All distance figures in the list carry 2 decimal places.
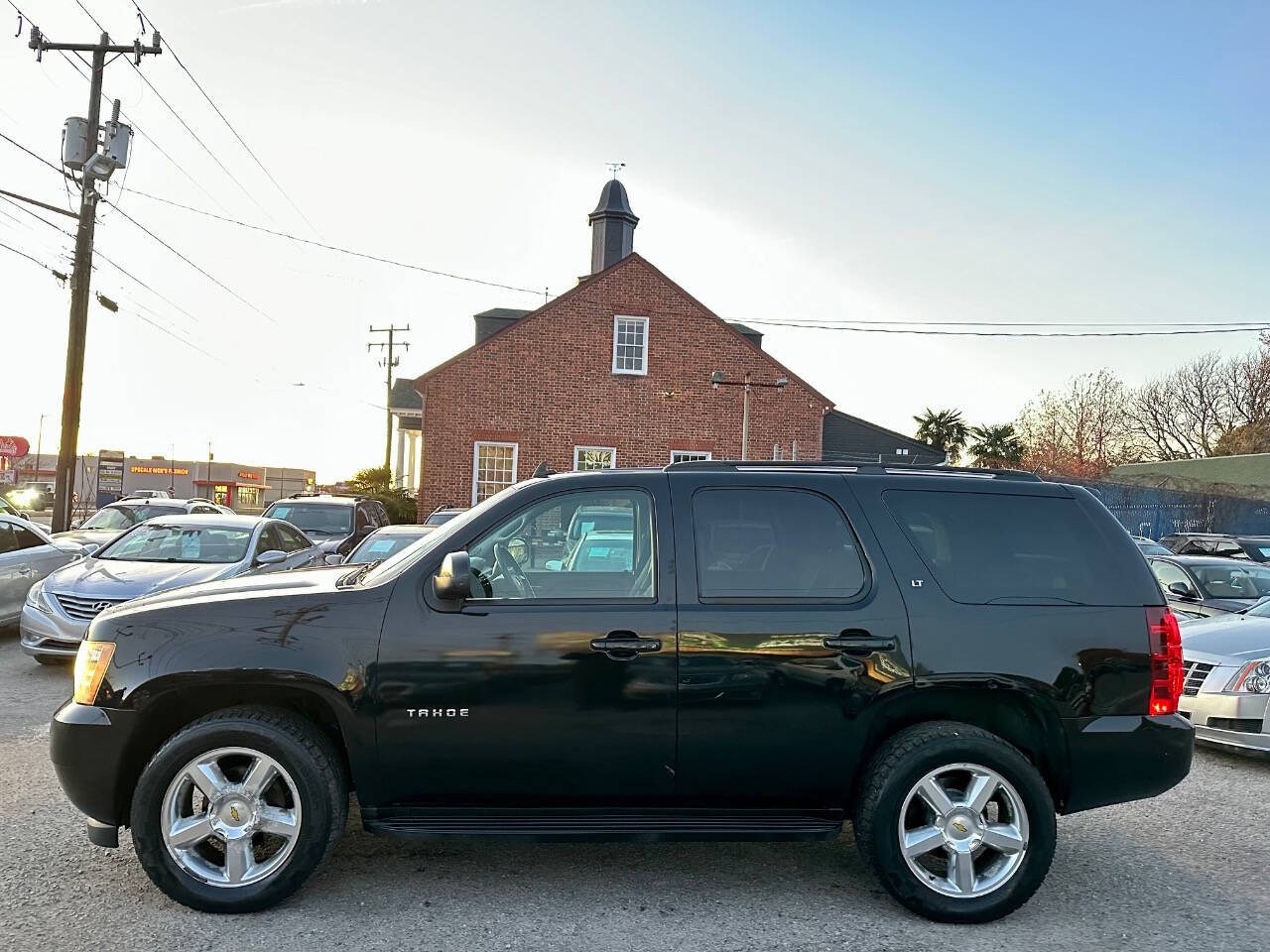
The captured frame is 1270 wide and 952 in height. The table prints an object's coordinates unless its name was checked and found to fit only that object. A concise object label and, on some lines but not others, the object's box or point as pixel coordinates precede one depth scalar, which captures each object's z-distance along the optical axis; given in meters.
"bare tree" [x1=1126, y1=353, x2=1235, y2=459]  52.69
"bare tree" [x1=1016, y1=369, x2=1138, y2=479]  52.88
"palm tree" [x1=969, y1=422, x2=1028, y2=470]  51.28
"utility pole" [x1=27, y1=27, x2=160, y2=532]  17.66
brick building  26.33
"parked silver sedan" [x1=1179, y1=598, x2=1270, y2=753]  6.39
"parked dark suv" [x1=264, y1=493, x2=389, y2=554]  16.22
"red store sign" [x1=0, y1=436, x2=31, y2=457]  41.59
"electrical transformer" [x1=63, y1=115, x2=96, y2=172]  17.95
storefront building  56.41
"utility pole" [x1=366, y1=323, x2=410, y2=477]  46.16
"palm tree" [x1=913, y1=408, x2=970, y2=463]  51.94
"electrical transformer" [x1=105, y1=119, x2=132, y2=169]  18.09
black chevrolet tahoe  3.70
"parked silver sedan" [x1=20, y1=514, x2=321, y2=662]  8.38
